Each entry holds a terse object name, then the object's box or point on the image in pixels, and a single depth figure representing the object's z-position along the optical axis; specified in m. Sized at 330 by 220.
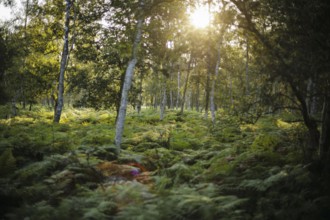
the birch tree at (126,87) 9.91
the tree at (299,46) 4.91
